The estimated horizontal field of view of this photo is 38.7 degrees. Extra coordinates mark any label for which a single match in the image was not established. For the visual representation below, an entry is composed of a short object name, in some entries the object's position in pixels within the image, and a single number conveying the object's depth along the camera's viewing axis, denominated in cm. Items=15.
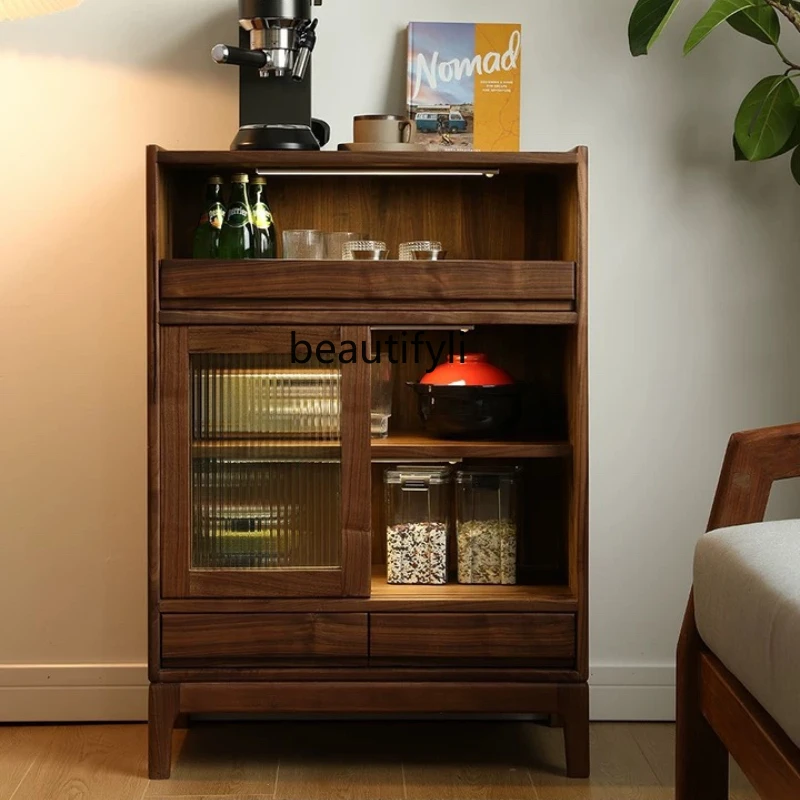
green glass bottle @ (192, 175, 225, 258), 239
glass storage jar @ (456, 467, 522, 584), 245
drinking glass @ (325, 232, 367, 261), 244
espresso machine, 235
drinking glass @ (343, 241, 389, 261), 236
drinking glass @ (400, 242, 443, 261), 237
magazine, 253
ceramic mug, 236
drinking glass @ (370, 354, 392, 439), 241
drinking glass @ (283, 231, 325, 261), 241
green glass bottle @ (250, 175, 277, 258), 240
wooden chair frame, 178
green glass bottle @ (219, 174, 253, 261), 239
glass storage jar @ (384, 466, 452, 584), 245
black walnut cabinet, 229
